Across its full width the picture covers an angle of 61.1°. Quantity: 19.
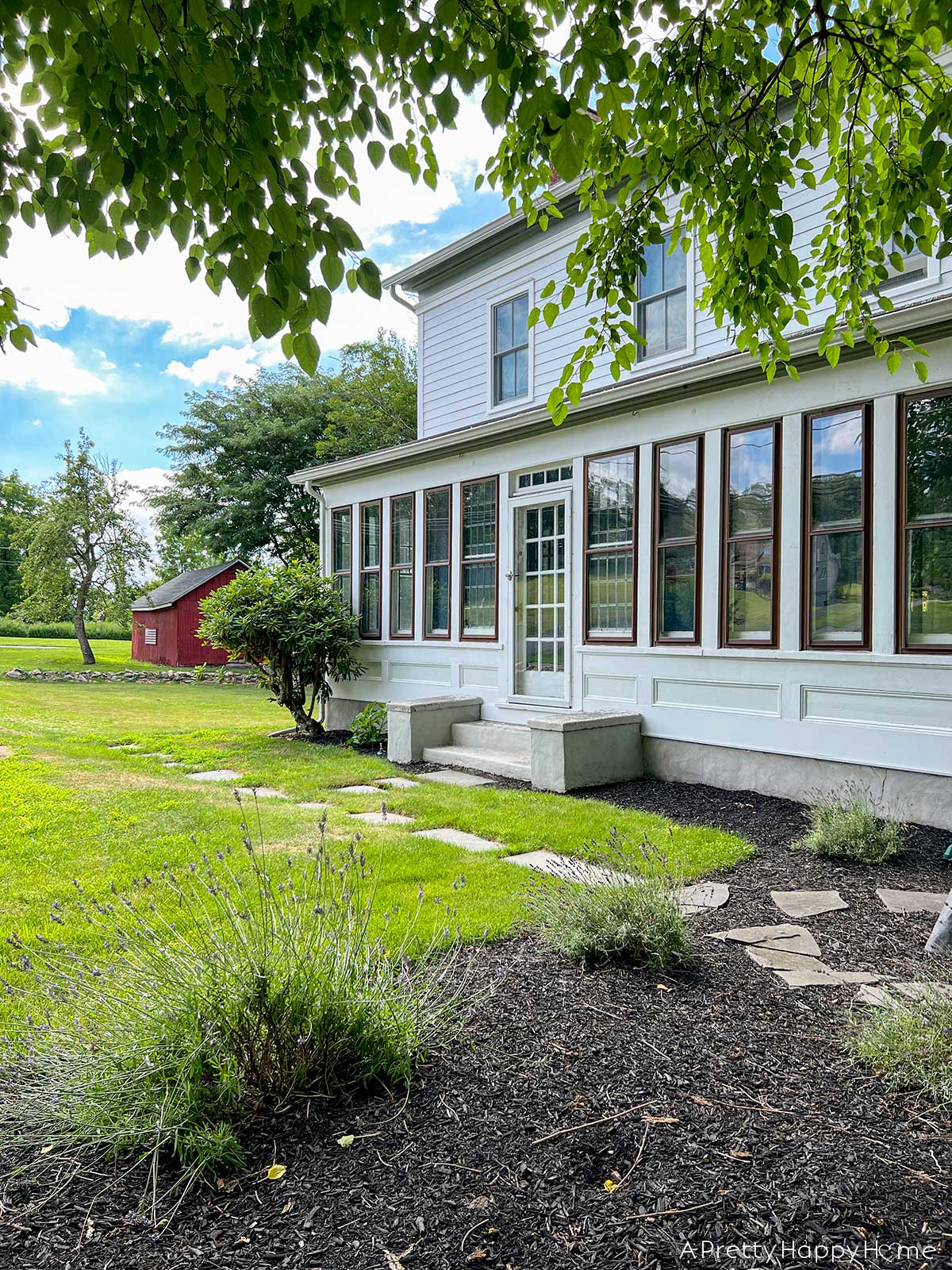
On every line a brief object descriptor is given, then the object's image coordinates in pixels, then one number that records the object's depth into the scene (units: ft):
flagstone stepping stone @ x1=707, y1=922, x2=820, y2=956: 11.38
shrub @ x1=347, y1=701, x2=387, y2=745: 32.58
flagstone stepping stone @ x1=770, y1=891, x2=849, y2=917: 13.01
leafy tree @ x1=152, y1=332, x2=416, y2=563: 79.71
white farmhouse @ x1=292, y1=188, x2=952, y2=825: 18.85
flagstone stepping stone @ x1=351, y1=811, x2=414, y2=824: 19.35
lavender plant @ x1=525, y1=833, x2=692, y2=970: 10.43
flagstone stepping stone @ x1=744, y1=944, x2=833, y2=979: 10.63
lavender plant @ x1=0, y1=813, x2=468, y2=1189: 6.73
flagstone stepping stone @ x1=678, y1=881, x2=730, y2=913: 13.03
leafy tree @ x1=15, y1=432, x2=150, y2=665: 77.05
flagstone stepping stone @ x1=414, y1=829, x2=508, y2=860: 17.15
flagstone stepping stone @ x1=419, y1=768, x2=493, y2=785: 24.99
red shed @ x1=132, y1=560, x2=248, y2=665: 84.69
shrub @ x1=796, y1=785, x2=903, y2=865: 15.87
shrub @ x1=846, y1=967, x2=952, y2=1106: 7.31
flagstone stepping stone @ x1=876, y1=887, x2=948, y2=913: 13.07
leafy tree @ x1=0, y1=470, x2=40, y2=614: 145.18
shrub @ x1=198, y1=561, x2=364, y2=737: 33.91
